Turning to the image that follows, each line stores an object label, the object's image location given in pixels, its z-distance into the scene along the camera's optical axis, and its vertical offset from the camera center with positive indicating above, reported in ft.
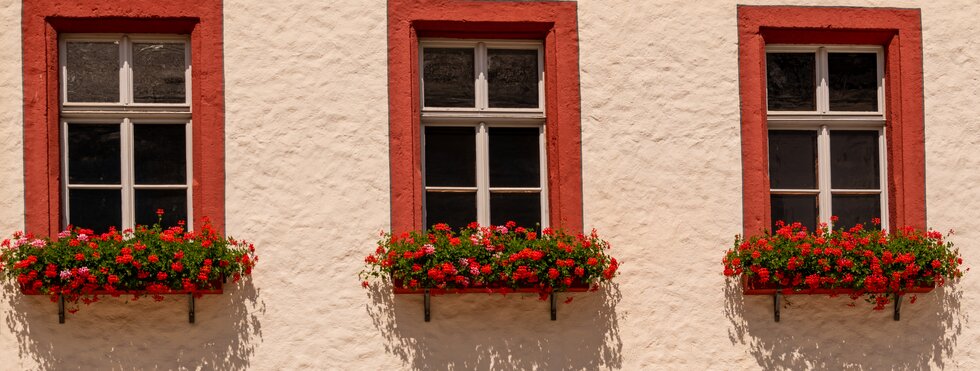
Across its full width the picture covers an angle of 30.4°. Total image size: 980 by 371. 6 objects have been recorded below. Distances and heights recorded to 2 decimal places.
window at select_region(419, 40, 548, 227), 38.91 +1.34
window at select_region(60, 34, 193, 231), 37.99 +1.52
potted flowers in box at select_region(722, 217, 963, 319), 37.50 -1.55
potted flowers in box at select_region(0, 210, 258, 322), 35.63 -1.27
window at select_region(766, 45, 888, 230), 39.86 +1.22
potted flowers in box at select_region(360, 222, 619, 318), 36.55 -1.39
